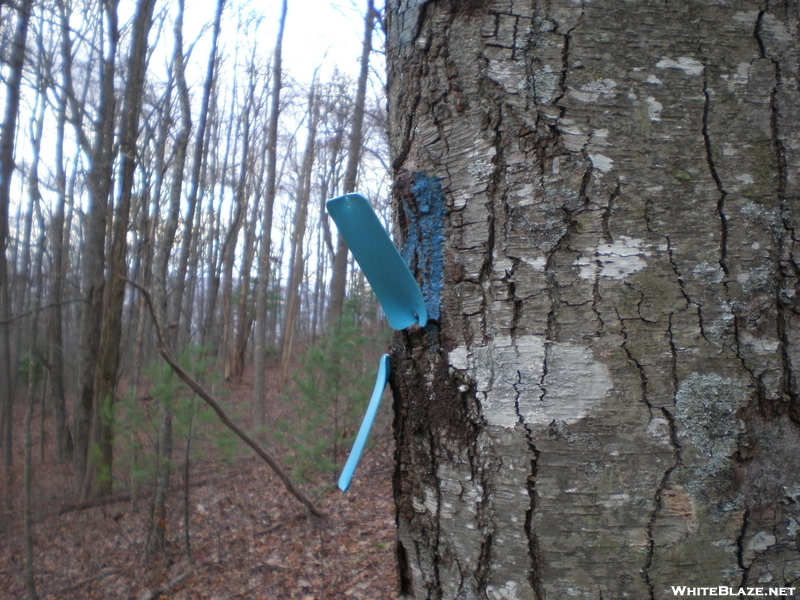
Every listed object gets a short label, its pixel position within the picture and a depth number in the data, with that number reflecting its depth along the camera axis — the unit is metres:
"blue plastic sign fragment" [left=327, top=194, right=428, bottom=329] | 0.73
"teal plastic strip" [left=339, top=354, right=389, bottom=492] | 0.80
